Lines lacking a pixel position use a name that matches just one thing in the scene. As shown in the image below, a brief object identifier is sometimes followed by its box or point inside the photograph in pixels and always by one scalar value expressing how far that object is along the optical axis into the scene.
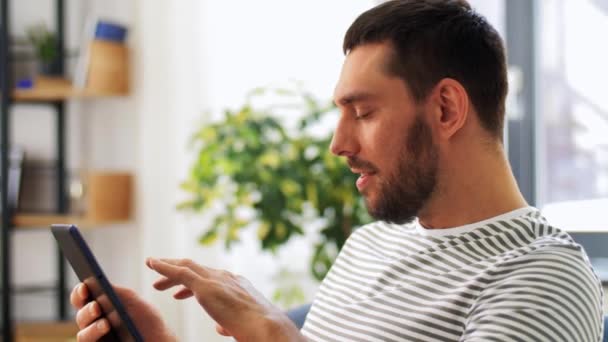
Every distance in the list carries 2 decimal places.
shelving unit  2.97
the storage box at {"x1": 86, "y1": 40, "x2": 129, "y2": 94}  2.98
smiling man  1.08
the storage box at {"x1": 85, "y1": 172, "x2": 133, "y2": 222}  3.00
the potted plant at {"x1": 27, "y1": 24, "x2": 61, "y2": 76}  3.09
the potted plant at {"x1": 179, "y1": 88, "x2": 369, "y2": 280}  2.23
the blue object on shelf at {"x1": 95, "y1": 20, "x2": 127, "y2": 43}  2.98
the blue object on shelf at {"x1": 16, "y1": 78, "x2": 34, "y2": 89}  3.06
